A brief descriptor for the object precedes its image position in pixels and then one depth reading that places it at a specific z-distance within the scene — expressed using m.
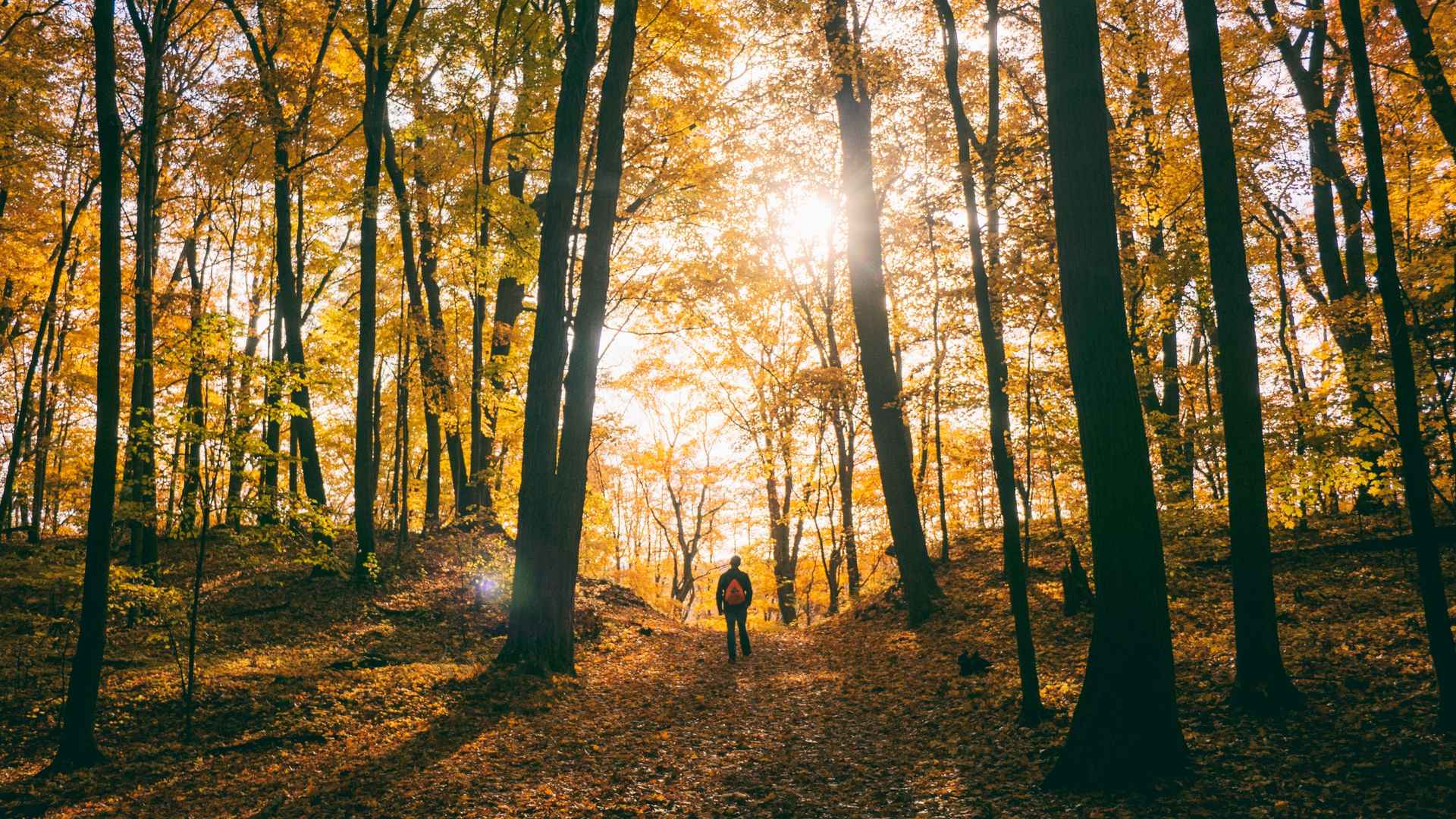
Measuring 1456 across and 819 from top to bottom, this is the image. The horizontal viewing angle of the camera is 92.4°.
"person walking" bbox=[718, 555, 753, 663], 11.99
